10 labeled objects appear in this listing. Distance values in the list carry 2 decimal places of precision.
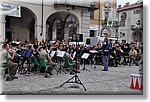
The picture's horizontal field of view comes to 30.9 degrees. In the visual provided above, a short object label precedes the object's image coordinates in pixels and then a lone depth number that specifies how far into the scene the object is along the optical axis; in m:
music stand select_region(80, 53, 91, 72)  12.50
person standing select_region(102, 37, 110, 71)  12.47
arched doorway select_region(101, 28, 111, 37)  34.67
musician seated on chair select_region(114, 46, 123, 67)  14.94
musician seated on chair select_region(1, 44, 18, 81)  9.09
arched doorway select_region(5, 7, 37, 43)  24.37
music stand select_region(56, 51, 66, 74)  11.02
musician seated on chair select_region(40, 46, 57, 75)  10.05
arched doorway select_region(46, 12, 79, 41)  26.68
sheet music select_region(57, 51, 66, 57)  11.03
